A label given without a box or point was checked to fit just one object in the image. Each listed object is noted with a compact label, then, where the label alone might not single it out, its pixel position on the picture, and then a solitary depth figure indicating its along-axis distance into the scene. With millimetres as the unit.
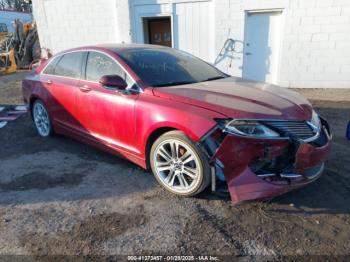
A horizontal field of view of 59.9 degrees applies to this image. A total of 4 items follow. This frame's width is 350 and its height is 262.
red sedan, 2773
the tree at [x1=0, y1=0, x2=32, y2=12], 43188
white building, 8258
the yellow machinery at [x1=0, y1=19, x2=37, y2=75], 14820
